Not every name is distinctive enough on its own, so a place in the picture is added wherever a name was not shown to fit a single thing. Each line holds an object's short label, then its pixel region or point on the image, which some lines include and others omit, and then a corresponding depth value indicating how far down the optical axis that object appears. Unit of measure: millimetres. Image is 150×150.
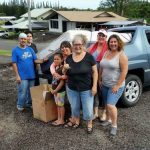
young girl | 3011
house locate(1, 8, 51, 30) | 30464
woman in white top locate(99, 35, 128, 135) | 2686
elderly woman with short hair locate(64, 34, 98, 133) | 2722
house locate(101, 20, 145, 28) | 17888
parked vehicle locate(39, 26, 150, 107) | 3491
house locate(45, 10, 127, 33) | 24673
